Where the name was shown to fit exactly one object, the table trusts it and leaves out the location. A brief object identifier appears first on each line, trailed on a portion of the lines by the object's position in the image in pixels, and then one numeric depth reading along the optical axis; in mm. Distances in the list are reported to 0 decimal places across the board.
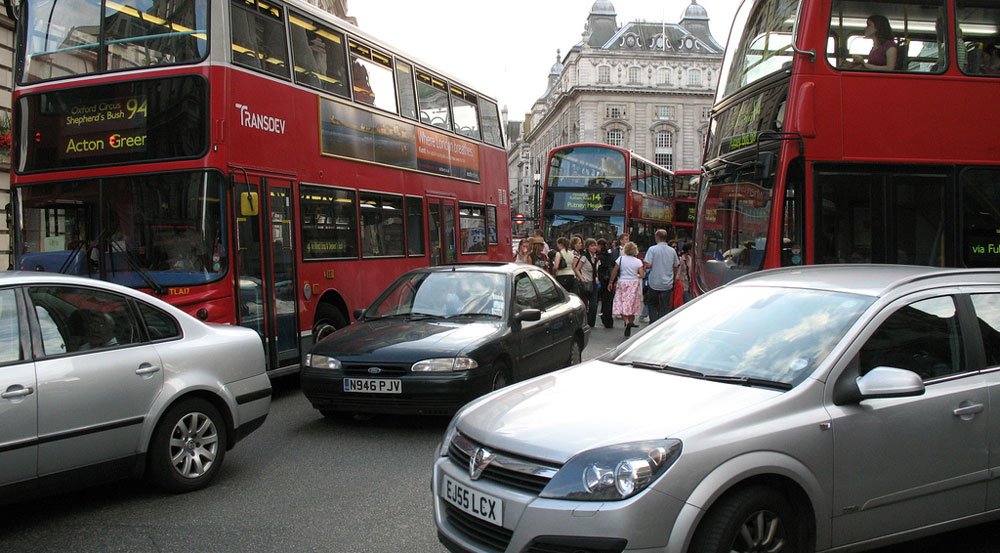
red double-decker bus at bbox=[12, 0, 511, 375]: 8398
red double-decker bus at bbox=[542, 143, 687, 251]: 24359
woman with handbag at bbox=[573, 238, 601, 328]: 16234
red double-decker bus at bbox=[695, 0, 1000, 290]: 8828
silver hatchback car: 3293
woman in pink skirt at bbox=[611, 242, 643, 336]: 15477
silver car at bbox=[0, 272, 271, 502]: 4645
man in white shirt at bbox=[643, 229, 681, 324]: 14938
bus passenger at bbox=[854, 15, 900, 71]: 8992
